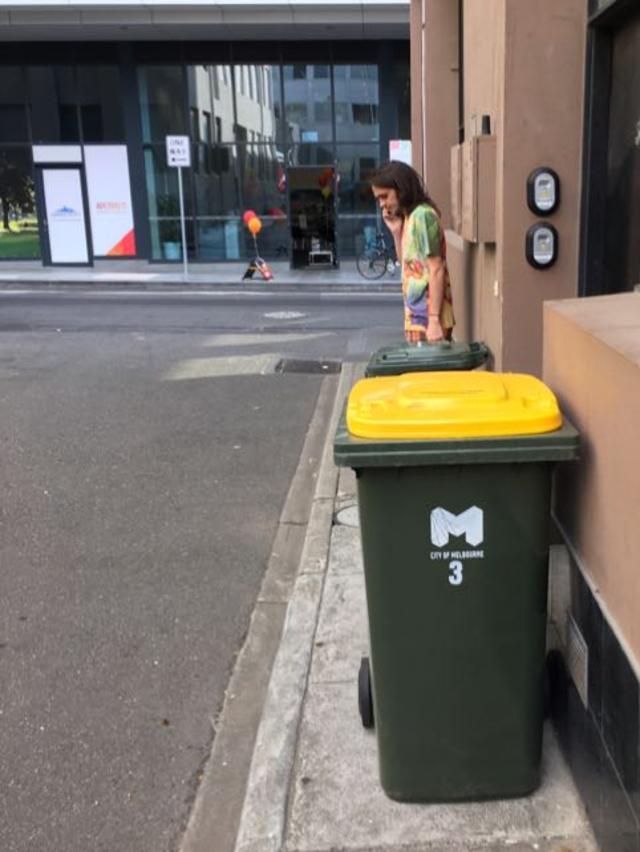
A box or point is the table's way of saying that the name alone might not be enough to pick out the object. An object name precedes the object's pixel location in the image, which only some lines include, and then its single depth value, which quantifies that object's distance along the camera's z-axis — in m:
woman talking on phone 4.78
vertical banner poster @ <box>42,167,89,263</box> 22.36
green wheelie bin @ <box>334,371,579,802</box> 2.26
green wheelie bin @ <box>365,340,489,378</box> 3.59
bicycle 20.53
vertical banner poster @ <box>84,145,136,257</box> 22.91
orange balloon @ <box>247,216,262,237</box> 21.22
